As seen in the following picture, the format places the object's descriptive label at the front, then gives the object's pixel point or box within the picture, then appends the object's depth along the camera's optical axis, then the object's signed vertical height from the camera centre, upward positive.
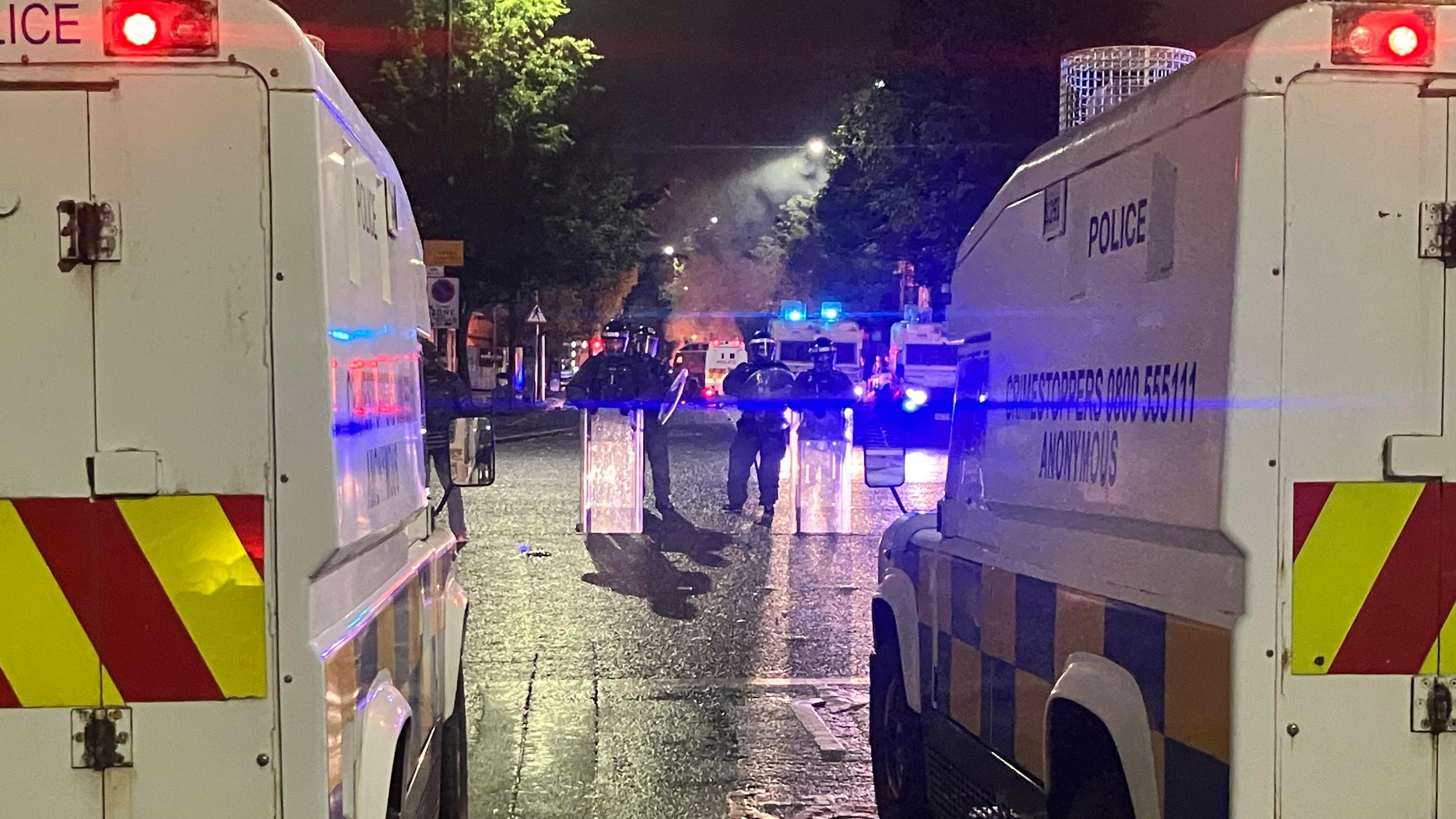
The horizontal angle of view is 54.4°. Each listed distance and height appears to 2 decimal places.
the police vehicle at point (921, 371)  24.81 -0.52
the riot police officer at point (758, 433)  14.47 -0.91
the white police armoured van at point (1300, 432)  2.78 -0.17
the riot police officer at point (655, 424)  14.05 -0.78
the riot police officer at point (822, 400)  13.84 -0.52
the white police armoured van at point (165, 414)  2.63 -0.13
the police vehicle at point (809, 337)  35.94 +0.26
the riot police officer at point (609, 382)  13.59 -0.34
